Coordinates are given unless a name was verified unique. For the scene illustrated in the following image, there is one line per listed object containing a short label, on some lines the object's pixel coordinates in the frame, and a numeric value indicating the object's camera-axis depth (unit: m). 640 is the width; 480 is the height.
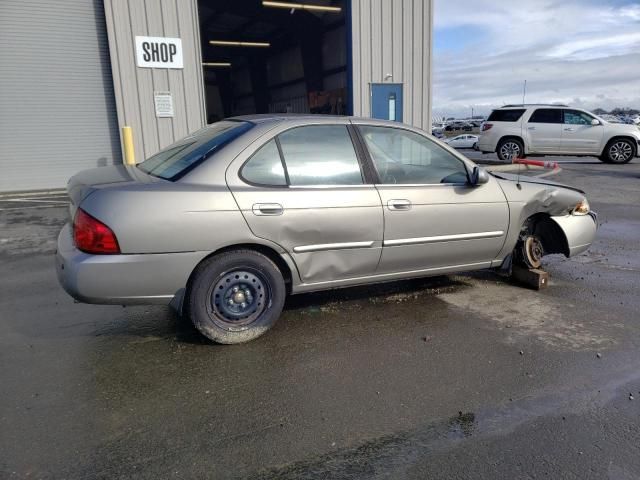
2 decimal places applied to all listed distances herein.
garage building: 11.98
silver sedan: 3.25
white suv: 16.02
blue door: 14.73
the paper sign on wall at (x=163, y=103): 12.49
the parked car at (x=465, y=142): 30.03
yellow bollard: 12.28
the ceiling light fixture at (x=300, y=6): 15.97
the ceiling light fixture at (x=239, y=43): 22.87
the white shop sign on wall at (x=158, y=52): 12.16
